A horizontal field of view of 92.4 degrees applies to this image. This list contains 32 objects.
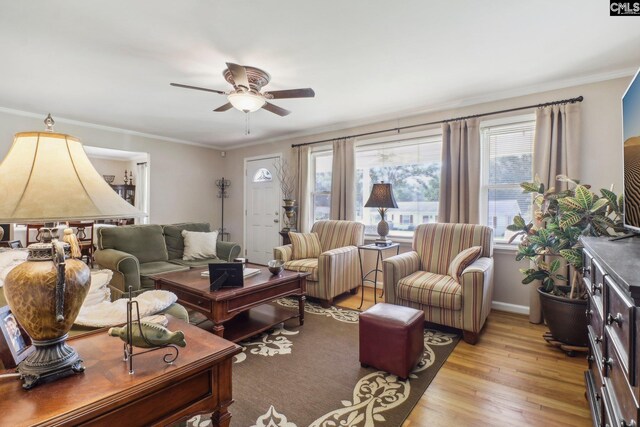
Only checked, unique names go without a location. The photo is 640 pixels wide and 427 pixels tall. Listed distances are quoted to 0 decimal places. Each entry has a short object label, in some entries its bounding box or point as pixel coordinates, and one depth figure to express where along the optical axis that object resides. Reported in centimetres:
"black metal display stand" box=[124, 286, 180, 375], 100
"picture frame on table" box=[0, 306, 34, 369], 91
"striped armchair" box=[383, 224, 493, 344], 255
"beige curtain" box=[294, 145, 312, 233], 504
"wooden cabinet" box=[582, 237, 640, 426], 86
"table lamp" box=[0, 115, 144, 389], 83
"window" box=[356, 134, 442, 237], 401
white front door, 570
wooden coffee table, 232
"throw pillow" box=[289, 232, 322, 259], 395
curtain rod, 302
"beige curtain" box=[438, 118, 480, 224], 350
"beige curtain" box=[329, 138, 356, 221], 449
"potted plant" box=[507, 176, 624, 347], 226
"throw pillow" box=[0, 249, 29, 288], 169
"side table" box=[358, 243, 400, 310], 345
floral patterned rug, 169
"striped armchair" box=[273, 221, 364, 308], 343
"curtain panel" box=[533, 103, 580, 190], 298
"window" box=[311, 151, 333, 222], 502
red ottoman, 202
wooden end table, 79
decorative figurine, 101
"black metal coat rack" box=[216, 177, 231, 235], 646
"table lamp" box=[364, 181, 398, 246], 348
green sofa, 314
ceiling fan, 263
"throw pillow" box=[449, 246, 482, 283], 274
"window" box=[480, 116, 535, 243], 335
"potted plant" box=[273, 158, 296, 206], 531
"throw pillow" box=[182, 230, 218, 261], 398
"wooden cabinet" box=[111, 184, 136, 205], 670
